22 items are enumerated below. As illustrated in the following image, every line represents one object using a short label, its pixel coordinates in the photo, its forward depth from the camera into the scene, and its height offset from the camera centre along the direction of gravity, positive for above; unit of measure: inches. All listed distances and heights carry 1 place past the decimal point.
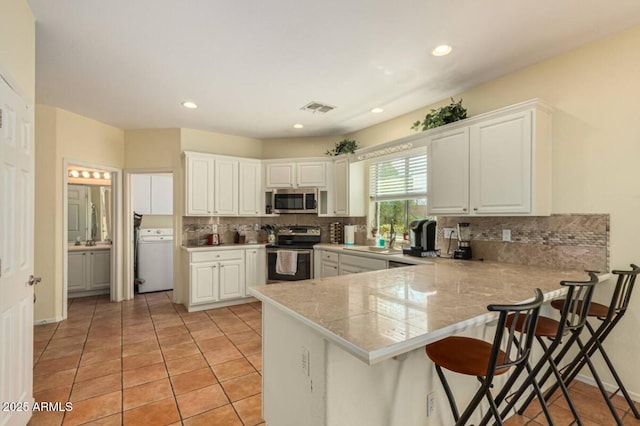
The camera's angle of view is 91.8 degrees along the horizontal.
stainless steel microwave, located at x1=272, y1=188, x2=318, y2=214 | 193.8 +8.1
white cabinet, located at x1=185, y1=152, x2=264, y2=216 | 180.4 +16.7
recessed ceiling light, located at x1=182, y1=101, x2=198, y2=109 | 146.5 +52.0
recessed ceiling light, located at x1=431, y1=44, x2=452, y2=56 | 95.8 +51.7
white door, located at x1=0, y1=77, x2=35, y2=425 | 64.2 -9.0
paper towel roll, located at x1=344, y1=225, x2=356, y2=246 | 186.4 -13.3
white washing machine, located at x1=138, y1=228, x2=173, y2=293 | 213.0 -32.5
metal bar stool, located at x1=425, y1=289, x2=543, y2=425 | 44.9 -26.4
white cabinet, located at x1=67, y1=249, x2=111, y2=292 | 198.8 -37.9
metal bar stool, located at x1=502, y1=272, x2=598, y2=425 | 57.2 -26.0
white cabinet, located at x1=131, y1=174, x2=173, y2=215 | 228.5 +13.8
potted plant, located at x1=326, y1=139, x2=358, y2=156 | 179.8 +39.1
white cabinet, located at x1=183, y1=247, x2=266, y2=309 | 171.0 -35.4
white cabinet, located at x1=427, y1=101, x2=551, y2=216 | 99.1 +17.6
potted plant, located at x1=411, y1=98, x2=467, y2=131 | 123.3 +40.0
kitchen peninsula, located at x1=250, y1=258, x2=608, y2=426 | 47.8 -21.9
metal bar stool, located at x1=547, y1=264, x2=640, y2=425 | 70.8 -27.0
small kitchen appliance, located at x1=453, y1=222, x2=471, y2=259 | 124.1 -11.8
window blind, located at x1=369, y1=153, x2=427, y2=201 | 154.3 +18.8
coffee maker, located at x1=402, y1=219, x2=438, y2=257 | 132.2 -11.0
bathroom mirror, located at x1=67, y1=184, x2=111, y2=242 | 222.4 +0.2
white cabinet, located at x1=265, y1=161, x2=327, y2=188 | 192.1 +24.3
